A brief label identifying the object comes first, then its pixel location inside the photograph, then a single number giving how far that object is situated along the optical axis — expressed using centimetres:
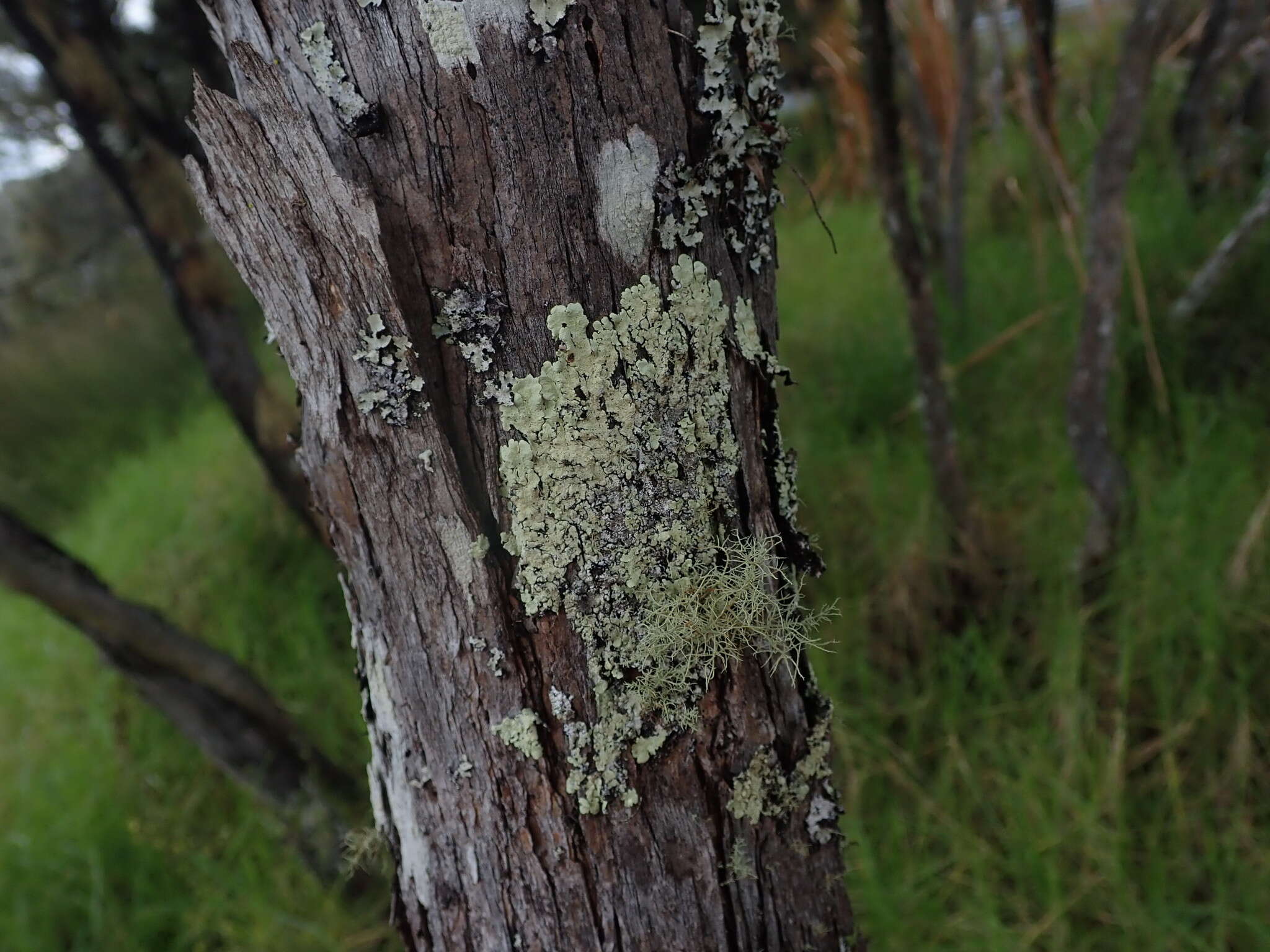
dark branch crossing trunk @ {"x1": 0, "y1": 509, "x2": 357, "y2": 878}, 54
